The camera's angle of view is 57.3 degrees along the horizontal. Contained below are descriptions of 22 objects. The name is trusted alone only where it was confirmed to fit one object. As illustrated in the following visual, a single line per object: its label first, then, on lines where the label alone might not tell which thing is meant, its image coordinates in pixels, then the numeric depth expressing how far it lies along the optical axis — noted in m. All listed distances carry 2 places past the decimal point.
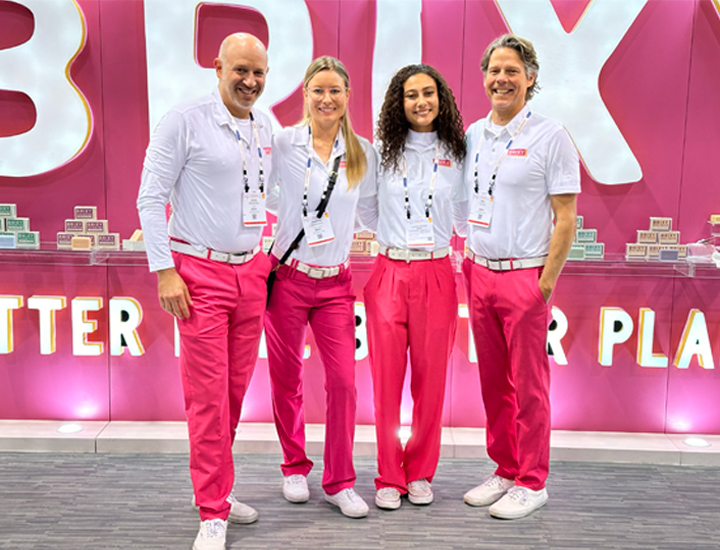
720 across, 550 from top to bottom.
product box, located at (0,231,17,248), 3.55
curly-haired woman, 2.85
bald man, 2.51
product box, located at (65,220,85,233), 3.59
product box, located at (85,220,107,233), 3.59
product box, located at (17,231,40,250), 3.55
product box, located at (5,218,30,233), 3.58
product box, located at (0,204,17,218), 3.58
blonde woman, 2.79
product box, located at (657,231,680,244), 3.57
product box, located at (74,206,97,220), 3.58
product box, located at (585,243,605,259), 3.52
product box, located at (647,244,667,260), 3.57
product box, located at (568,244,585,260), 3.48
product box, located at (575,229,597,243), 3.55
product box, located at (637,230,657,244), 3.58
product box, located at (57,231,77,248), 3.57
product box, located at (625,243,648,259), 3.57
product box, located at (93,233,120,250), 3.57
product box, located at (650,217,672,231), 3.56
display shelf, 3.46
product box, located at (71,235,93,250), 3.53
